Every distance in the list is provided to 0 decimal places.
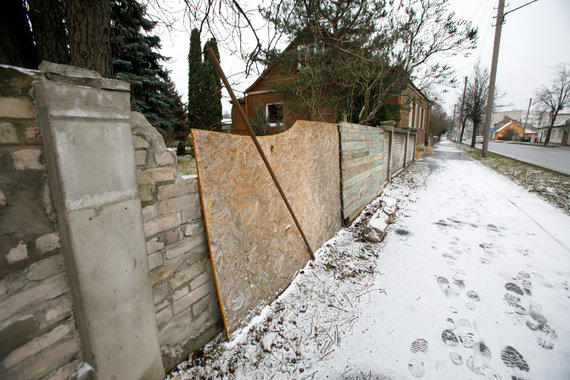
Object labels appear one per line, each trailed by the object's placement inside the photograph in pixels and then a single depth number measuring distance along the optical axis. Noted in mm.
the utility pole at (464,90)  29266
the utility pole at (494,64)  11986
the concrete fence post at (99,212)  1033
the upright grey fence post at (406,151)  10343
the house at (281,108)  11434
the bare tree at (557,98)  28406
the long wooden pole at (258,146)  1482
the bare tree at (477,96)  27719
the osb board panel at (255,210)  1816
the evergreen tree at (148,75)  9750
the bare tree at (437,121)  34344
